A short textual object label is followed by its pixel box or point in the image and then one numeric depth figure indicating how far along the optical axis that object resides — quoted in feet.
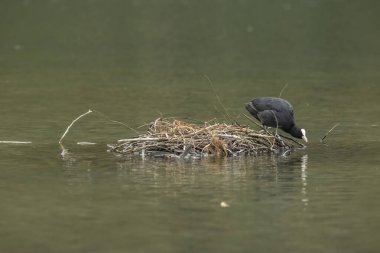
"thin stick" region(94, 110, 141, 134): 72.97
